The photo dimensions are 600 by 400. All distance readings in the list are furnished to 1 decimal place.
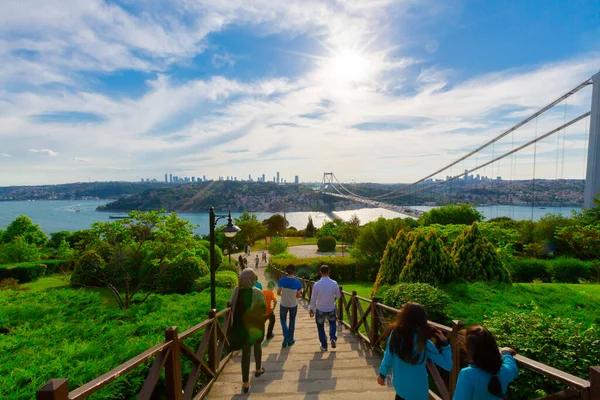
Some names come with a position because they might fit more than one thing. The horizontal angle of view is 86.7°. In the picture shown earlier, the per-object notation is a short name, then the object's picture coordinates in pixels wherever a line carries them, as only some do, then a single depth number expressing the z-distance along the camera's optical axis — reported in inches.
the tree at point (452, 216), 1063.0
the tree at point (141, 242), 385.7
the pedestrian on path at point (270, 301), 195.5
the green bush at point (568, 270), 540.1
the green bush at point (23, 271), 678.5
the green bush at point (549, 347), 133.1
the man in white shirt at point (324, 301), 202.5
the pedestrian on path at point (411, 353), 92.6
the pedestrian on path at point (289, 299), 211.0
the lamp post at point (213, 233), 229.8
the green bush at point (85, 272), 502.0
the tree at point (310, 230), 1904.5
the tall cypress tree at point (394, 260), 377.1
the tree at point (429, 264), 329.1
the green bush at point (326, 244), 1337.4
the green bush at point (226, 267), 665.8
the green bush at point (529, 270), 574.6
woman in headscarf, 150.4
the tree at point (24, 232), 1099.6
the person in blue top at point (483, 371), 75.9
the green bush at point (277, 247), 1112.8
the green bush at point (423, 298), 218.7
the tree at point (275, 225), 1989.4
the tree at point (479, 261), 341.4
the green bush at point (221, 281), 424.7
